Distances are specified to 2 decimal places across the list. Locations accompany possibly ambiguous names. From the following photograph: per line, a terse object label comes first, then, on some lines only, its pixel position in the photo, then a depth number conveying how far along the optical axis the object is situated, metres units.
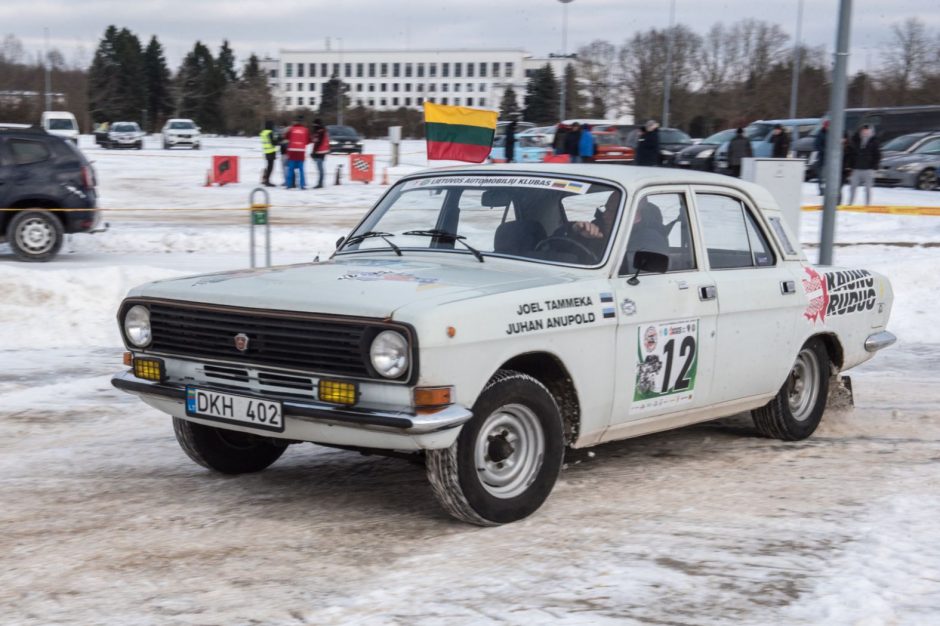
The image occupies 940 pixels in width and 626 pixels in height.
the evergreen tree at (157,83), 119.81
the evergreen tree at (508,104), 91.62
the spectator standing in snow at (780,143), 24.64
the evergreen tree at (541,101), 86.62
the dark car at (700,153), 31.56
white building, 176.62
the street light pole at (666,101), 58.92
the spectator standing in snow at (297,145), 27.28
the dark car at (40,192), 16.00
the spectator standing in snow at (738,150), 24.56
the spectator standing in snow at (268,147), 27.93
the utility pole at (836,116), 11.41
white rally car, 4.82
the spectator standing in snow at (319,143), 28.86
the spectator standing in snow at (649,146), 22.78
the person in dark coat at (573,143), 26.33
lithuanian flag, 22.25
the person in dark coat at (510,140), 28.03
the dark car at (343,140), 48.47
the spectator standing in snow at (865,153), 22.53
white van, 51.50
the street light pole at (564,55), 62.14
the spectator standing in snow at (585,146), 26.47
